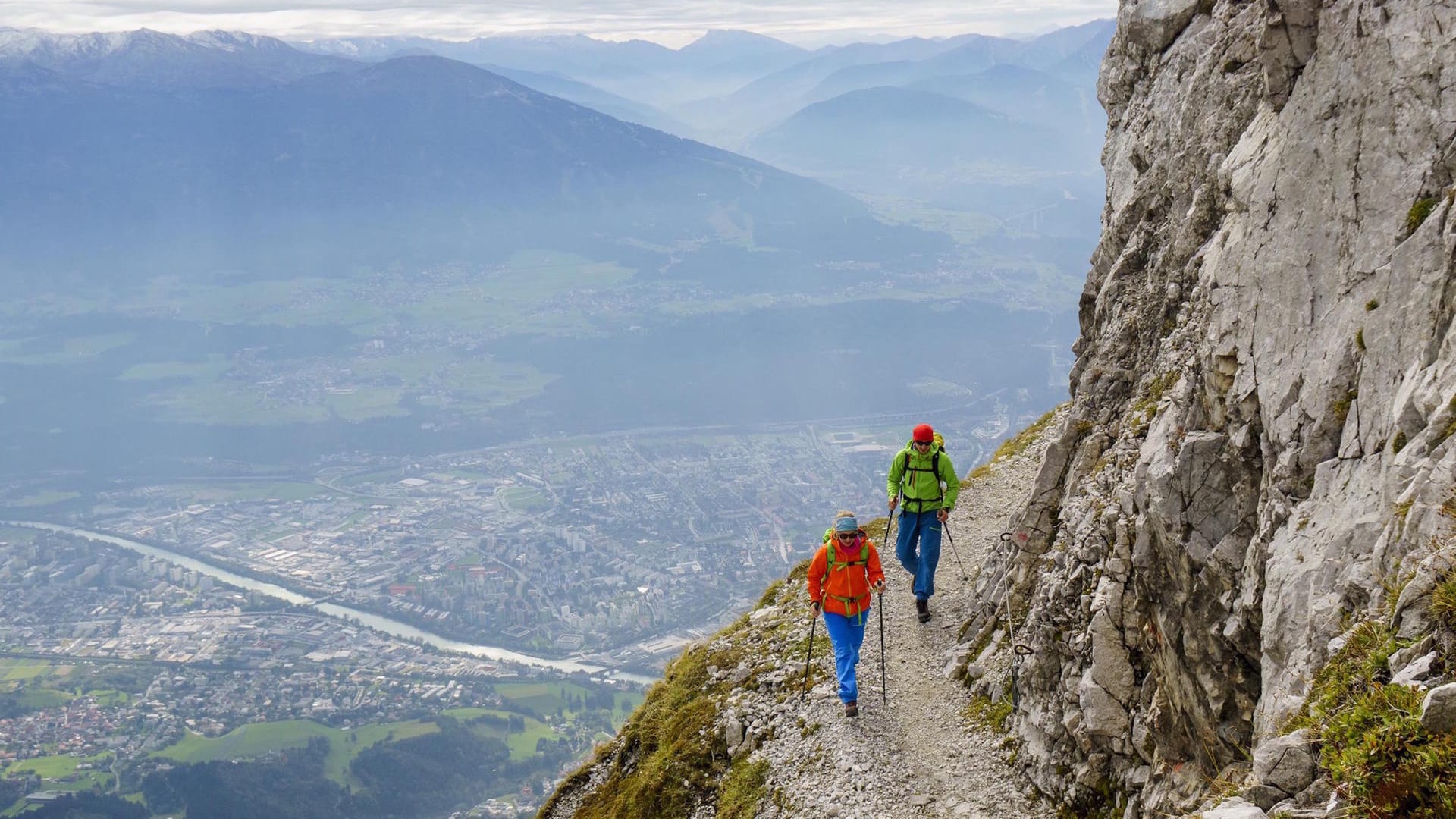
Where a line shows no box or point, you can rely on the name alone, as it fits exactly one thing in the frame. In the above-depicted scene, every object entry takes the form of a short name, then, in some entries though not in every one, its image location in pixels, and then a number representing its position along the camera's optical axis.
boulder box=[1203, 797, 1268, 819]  6.86
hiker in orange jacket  14.85
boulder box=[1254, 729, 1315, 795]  6.81
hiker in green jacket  17.08
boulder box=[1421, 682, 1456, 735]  6.01
